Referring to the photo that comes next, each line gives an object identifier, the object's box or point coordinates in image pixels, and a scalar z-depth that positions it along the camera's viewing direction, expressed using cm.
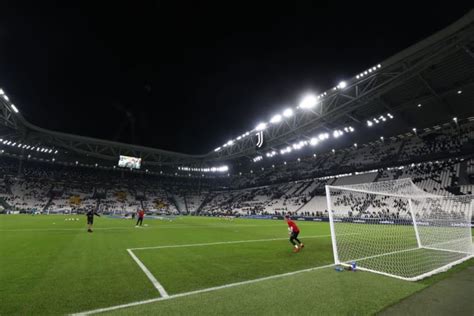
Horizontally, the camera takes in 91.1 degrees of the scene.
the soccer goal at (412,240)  707
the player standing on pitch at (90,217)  1533
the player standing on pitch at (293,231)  970
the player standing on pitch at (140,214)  2109
